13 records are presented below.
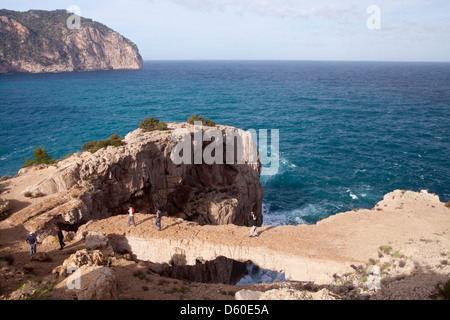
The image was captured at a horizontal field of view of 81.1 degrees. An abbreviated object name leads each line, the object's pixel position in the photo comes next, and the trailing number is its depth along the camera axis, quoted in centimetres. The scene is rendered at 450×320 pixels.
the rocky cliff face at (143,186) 2456
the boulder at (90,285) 1255
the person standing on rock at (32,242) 1819
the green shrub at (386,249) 1956
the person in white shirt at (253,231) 2182
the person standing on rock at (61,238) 1927
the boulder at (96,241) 1889
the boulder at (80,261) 1518
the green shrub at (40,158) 3923
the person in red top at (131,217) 2215
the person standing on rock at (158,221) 2199
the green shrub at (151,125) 3622
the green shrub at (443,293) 1270
